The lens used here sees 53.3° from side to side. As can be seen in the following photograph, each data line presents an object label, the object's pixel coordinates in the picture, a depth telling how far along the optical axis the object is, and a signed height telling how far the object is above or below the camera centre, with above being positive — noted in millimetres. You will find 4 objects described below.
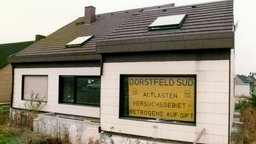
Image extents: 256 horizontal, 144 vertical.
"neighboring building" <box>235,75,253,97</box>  56938 -1022
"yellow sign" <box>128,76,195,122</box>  7254 -471
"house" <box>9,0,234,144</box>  6770 +41
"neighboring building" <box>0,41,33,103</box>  23688 +78
